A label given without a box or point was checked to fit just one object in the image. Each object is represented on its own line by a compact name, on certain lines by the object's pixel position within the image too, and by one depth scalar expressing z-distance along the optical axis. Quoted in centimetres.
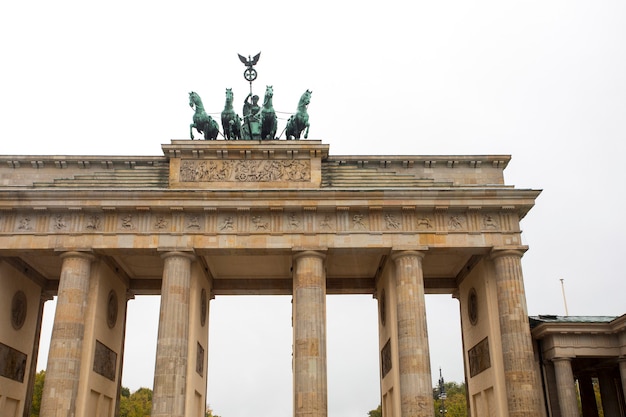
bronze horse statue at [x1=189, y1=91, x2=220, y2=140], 3036
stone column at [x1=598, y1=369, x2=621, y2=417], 3123
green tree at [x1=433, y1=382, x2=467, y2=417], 7889
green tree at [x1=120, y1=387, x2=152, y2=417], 7075
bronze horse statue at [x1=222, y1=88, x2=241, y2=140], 3062
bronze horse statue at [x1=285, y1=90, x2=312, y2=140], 3064
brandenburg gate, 2569
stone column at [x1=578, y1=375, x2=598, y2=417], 3282
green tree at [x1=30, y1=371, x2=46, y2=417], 5798
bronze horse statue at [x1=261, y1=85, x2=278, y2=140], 3025
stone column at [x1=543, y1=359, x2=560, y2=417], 2928
